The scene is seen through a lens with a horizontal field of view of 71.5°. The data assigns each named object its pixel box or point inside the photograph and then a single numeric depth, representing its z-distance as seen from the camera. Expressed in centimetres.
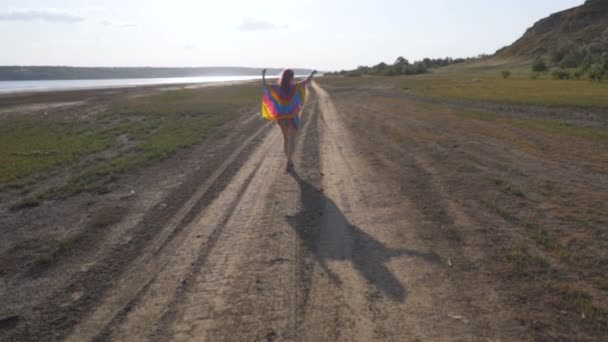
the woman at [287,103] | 890
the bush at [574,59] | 5616
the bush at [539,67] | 5741
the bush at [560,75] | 4261
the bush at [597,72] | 3553
